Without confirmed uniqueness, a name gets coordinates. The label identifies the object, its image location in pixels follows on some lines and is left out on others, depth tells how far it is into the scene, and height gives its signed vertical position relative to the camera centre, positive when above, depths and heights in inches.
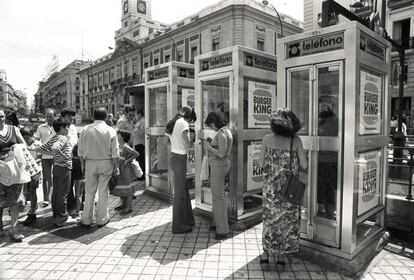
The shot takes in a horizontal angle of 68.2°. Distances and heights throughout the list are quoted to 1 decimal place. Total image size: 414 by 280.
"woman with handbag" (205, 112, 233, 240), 160.1 -22.1
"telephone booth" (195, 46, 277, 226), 179.9 +6.6
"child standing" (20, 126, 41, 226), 191.0 -44.6
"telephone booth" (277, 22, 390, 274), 128.1 -3.4
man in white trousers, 176.2 -19.8
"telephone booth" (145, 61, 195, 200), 239.0 +13.4
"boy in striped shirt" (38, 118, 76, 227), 185.3 -24.3
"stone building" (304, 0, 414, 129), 892.0 +309.8
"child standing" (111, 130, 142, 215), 207.9 -31.3
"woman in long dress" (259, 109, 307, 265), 126.9 -23.0
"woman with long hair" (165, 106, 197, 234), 172.1 -23.4
